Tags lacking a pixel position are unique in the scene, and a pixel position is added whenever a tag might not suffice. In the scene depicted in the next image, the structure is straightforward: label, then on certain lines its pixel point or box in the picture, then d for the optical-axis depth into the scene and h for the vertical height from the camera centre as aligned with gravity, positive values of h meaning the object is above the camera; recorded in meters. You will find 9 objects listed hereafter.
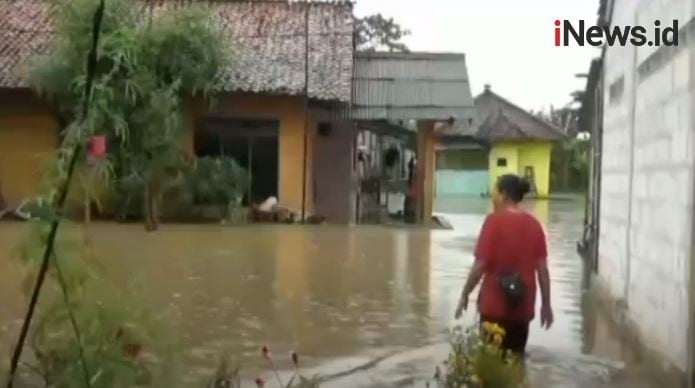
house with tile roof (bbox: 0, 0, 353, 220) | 24.33 +0.89
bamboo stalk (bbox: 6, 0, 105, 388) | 3.68 -0.09
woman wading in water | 6.50 -0.61
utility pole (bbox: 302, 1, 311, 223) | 24.14 +0.57
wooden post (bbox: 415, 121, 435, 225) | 25.66 -0.45
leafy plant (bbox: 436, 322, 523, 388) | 5.56 -1.06
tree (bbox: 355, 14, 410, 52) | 51.56 +5.71
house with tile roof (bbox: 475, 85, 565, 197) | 47.03 +0.53
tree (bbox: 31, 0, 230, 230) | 21.08 +1.24
